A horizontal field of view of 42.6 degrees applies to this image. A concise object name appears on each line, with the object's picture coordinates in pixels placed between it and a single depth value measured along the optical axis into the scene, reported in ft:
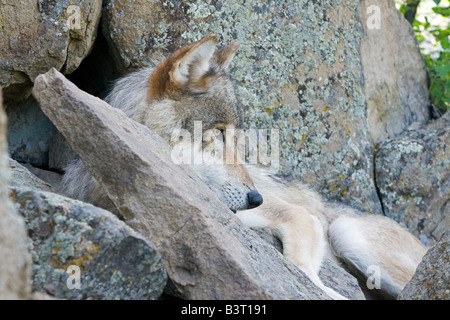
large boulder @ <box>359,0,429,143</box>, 20.97
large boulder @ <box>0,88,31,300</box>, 5.87
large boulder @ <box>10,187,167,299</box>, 7.89
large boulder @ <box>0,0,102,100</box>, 15.29
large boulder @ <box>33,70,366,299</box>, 8.66
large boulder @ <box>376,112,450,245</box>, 20.04
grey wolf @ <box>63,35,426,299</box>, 13.66
